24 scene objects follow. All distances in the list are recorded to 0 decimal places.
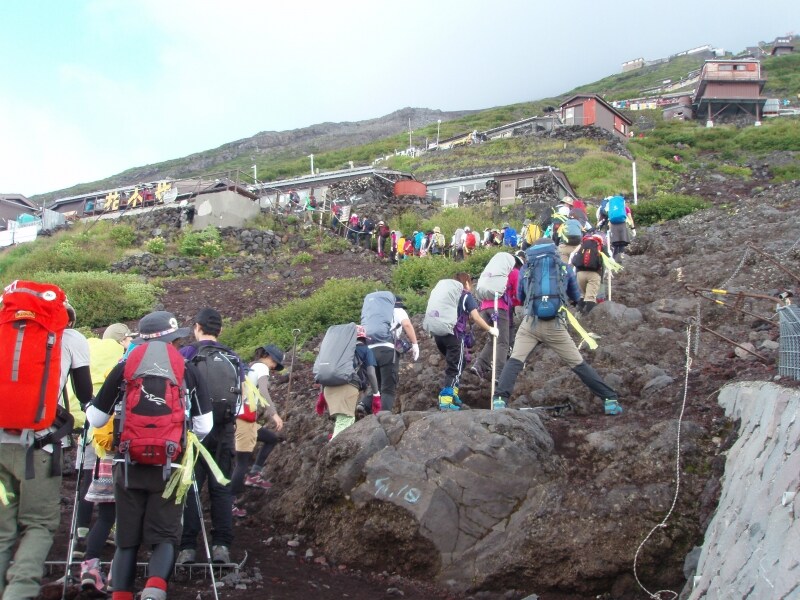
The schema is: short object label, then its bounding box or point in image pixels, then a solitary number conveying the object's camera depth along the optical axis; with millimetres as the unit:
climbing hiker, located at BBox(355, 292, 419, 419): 8289
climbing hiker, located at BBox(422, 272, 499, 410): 8852
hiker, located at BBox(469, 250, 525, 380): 9406
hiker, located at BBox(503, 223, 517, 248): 25689
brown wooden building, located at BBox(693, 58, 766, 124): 69562
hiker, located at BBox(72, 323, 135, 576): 6105
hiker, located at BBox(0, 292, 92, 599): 4605
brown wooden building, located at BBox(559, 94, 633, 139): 55625
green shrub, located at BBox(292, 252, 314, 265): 27859
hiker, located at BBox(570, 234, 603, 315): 11008
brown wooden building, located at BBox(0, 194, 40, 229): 50044
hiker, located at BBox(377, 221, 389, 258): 29906
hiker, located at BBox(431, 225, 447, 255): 28141
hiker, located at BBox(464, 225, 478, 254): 26594
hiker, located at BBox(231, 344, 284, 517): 7453
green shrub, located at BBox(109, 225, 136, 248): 32375
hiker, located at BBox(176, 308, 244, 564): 6094
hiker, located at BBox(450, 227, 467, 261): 26672
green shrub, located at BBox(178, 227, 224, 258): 30008
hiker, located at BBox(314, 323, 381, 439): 7836
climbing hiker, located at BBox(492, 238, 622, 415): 7793
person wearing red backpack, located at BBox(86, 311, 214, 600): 4711
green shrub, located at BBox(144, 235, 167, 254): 30500
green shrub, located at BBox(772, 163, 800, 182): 40706
